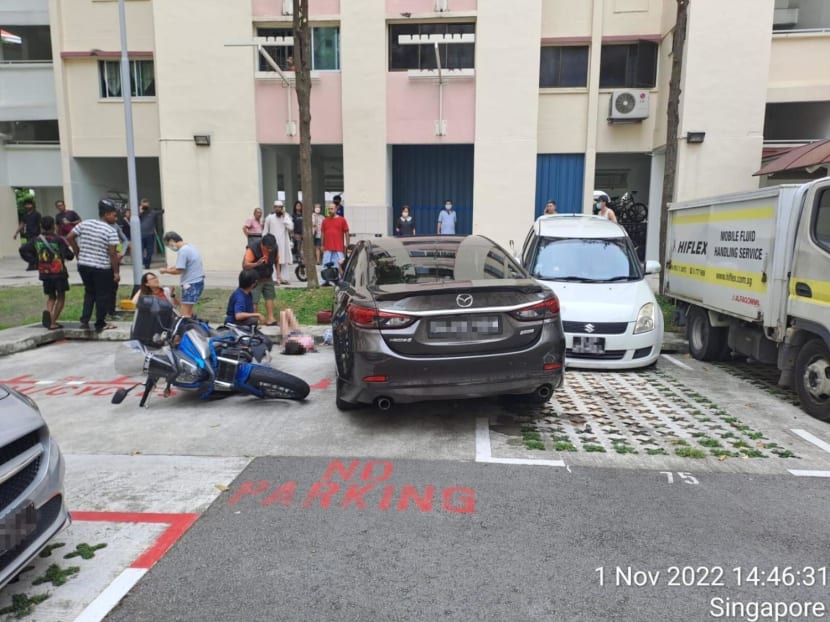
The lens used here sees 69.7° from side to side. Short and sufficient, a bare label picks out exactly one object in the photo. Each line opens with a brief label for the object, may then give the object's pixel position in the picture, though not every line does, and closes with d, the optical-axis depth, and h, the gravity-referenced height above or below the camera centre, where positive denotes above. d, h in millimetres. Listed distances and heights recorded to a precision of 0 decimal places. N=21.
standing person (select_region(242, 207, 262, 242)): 13448 -422
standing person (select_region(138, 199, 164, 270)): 16614 -566
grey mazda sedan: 4734 -1032
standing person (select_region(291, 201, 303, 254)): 16969 -498
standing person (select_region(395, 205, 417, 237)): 16562 -372
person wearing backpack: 8828 -838
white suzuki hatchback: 7070 -963
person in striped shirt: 8672 -736
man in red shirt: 12727 -593
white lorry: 5473 -705
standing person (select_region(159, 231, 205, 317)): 8234 -859
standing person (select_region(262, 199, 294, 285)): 13430 -482
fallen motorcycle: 5676 -1446
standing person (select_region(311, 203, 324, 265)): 16859 -343
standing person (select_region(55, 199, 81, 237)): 11672 -276
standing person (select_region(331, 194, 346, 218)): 16830 +140
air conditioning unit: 16156 +2876
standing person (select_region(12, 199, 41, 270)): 16641 -427
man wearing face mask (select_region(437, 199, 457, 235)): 17239 -238
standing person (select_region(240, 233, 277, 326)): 8734 -807
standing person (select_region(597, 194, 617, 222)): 12103 +63
